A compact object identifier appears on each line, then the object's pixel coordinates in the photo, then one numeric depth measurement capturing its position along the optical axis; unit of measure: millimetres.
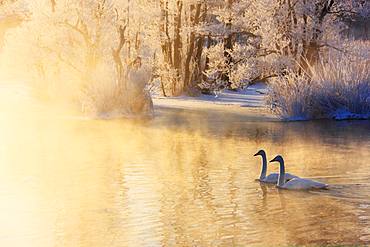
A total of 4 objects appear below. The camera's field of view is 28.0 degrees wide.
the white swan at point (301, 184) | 13198
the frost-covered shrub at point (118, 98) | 27359
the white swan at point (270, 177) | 14070
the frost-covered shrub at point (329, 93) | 26891
